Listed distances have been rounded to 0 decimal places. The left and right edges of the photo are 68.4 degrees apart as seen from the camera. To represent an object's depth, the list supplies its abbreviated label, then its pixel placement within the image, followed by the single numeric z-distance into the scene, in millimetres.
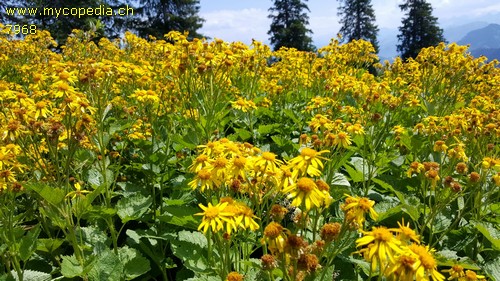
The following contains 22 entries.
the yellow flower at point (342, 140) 574
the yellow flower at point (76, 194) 481
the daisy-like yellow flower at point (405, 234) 308
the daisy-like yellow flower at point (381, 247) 280
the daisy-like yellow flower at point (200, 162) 437
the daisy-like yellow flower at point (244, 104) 832
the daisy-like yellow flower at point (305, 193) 326
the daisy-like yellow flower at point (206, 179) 404
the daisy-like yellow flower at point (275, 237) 311
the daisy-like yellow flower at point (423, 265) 261
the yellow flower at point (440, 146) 652
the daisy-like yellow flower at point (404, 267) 263
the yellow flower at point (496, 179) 557
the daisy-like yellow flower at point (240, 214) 350
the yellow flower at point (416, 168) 559
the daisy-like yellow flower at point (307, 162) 369
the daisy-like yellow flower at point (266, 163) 384
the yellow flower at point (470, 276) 324
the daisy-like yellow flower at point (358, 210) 330
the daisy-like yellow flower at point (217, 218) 344
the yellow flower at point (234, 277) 334
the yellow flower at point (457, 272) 337
